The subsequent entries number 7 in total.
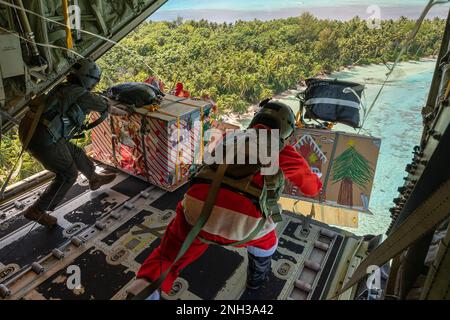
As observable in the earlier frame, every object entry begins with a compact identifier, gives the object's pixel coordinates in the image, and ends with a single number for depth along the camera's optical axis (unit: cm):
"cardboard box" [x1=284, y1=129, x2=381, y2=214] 347
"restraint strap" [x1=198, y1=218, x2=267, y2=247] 201
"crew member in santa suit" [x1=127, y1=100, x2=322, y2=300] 192
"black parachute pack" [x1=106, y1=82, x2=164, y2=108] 395
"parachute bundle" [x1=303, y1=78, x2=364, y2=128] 325
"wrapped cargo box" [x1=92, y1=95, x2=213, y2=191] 383
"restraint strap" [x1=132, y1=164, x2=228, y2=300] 145
